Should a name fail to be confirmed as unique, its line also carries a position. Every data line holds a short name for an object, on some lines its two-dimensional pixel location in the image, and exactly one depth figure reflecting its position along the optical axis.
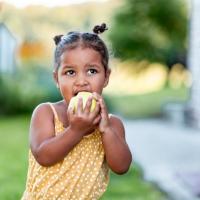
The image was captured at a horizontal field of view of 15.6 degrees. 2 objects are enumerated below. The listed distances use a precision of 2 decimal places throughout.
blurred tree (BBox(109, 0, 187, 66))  18.31
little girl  2.78
